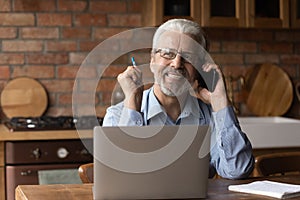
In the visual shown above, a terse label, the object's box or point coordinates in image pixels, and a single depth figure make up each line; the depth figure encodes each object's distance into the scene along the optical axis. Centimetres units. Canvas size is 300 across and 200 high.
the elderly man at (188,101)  233
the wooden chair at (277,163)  253
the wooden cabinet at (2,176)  332
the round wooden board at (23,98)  384
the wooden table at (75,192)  187
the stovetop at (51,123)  343
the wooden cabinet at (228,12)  376
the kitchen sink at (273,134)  350
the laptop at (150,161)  168
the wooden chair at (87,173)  235
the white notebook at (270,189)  186
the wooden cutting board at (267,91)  416
